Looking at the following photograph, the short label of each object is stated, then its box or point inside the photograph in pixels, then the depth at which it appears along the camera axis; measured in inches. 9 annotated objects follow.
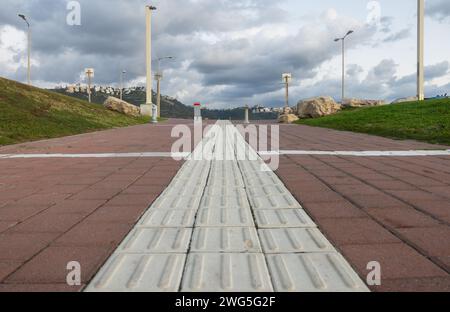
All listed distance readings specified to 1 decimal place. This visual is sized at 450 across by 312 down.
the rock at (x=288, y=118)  1115.8
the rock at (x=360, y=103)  1171.9
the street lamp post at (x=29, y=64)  1264.1
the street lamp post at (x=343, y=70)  1437.0
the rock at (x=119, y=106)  1088.2
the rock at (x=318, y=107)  1087.6
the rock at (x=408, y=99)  1071.0
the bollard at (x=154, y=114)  1070.4
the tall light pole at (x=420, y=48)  929.5
